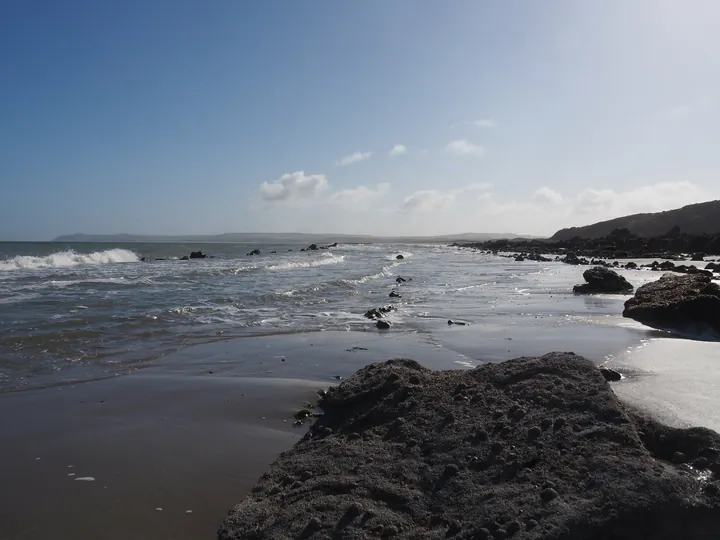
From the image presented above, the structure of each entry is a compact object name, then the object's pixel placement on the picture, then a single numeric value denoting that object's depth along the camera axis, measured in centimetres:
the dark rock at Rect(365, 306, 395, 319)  1302
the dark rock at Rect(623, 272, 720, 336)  1005
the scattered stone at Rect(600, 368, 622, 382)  633
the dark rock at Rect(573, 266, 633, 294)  1788
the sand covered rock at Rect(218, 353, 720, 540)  287
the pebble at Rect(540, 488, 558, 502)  301
